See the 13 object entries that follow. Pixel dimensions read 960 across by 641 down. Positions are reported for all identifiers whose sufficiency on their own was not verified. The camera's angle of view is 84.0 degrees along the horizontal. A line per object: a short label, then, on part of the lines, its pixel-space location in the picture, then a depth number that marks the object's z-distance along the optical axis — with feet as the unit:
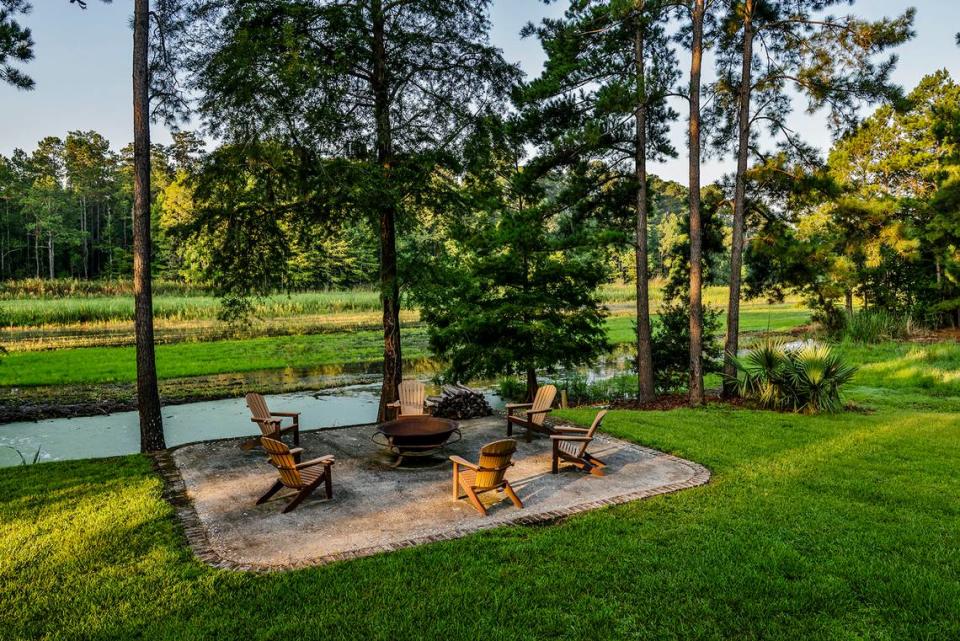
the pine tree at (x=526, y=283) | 41.68
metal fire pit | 23.98
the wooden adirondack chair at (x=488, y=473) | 19.08
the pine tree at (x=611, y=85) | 36.78
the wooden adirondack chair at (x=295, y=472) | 19.11
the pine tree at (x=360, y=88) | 28.50
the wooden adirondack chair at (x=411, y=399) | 30.45
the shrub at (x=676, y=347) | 47.78
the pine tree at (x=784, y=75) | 35.40
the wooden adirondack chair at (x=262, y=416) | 26.45
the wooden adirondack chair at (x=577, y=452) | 23.32
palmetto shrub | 35.81
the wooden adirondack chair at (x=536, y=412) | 29.53
